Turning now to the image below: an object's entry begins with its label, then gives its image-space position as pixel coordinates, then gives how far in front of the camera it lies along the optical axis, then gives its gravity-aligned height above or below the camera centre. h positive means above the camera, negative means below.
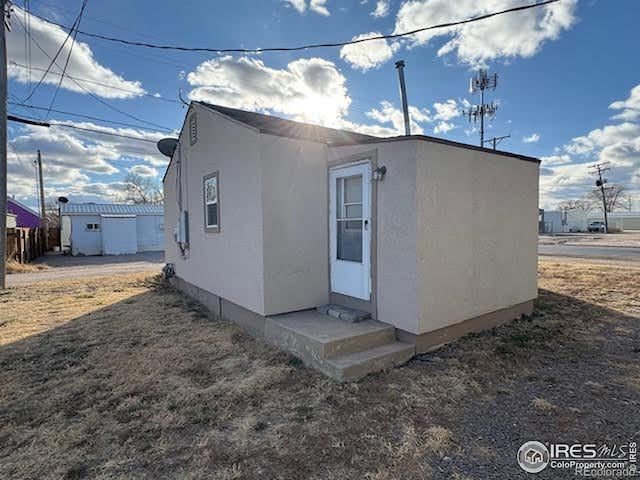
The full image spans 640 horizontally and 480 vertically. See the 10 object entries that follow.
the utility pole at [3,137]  8.31 +2.40
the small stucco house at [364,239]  3.86 -0.20
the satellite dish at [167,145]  8.46 +2.13
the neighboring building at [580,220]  47.38 +0.37
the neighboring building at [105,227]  20.03 +0.01
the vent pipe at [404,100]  8.68 +3.55
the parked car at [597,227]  46.22 -0.66
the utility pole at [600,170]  38.41 +6.28
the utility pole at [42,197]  23.59 +2.27
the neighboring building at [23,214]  26.22 +1.28
